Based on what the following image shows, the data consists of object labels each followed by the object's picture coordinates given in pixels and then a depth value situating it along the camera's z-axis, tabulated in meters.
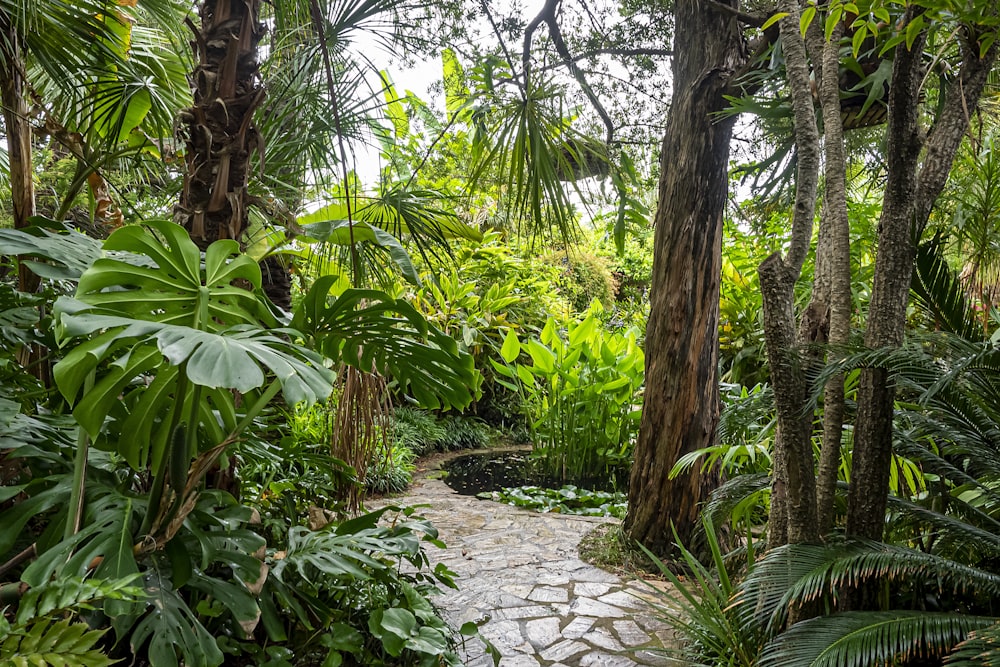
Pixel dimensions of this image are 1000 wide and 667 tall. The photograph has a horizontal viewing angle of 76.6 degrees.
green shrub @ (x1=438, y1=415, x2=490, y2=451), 6.70
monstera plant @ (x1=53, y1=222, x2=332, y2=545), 1.06
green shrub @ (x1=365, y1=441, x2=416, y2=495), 4.49
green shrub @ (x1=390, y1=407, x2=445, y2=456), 5.98
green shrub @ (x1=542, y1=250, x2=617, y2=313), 9.33
